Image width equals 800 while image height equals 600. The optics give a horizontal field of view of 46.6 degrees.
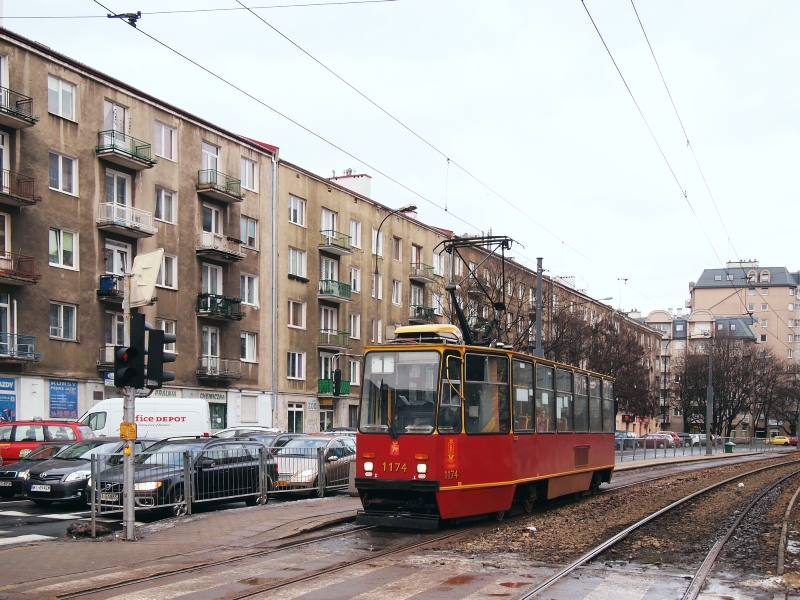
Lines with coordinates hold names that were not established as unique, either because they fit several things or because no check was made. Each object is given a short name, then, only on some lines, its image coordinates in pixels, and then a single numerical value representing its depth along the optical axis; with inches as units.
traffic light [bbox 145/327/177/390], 513.0
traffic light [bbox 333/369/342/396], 664.7
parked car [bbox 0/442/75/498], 772.6
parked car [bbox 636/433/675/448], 2010.3
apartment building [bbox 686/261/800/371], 5004.9
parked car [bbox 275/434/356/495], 772.6
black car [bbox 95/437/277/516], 599.8
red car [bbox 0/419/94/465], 947.3
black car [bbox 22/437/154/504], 701.9
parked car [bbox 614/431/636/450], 1945.1
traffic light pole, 502.9
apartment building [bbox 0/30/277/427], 1270.9
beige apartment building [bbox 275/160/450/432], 1845.5
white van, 1179.9
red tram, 547.8
